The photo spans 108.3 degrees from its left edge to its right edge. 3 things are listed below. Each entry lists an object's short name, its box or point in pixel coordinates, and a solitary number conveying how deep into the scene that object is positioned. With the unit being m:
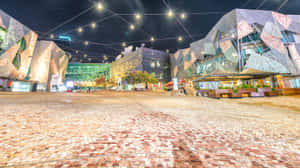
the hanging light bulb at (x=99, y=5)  8.10
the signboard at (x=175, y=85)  20.41
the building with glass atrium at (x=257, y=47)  18.78
